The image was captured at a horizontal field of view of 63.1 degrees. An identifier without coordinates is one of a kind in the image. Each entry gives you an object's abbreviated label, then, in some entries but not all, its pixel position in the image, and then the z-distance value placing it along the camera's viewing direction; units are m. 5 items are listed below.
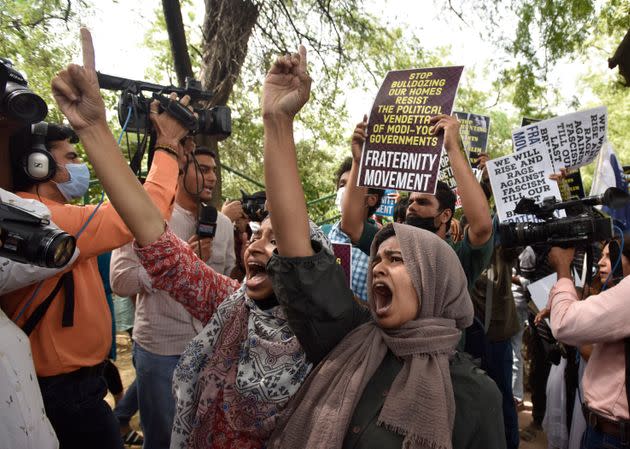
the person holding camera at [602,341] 1.96
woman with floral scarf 1.45
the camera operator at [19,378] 1.28
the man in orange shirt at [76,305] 1.86
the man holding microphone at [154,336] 2.76
